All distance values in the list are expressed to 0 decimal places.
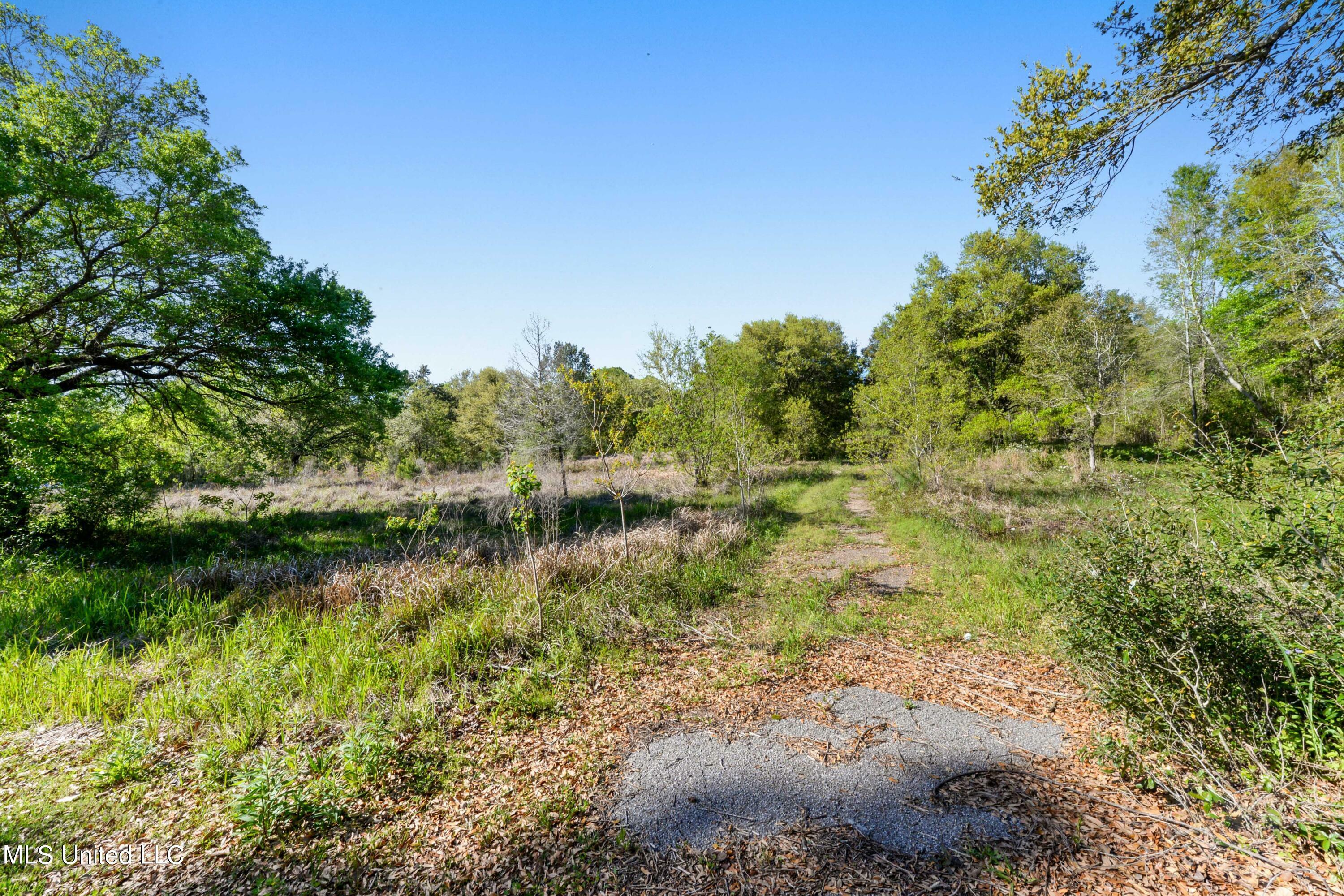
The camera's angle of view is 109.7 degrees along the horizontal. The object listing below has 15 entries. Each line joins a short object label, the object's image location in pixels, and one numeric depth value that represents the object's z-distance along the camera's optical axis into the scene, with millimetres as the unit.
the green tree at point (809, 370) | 31469
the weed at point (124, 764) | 3217
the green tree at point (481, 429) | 32006
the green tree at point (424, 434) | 27047
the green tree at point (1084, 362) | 18000
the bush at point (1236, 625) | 2514
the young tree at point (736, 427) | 13219
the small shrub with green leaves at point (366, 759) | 3258
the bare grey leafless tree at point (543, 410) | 18422
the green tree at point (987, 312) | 22984
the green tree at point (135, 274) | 8906
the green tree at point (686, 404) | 14293
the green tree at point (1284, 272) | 12461
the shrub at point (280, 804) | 2838
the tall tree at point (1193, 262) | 17438
